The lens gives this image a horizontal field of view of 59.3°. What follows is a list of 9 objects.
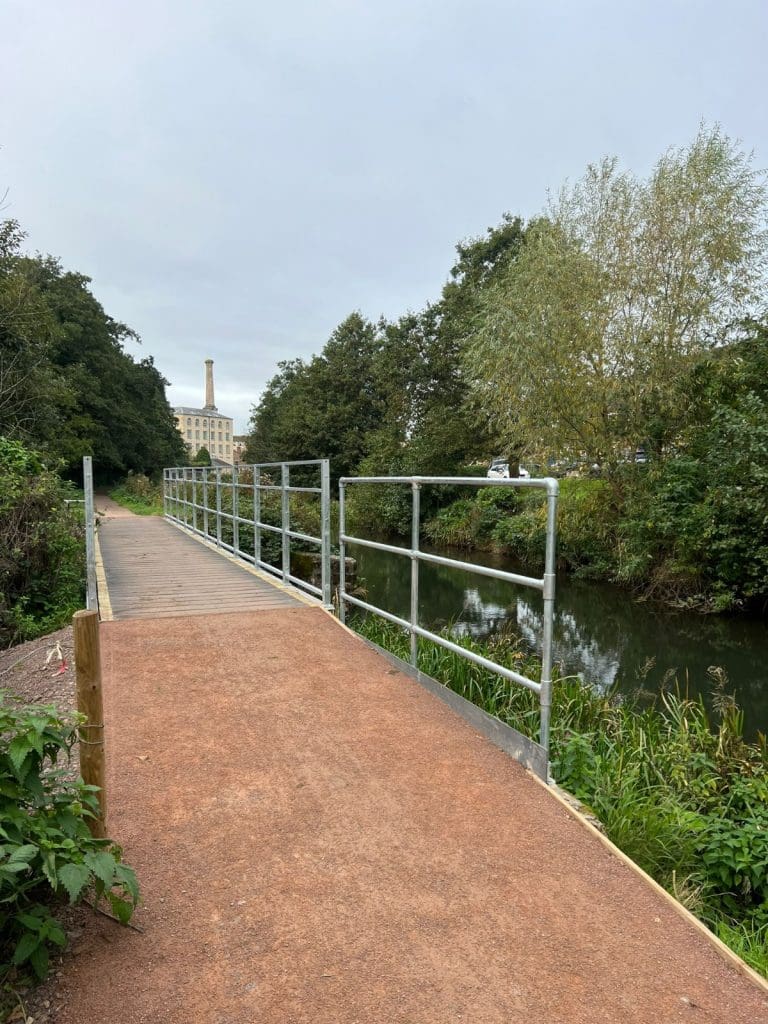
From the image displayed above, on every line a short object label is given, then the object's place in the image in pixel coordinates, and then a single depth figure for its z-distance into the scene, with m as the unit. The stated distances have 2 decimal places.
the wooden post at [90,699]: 2.05
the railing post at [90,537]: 5.99
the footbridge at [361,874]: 1.72
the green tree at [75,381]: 13.96
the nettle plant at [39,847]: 1.63
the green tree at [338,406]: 36.44
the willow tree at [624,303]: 12.12
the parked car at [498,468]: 24.94
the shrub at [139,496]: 23.63
